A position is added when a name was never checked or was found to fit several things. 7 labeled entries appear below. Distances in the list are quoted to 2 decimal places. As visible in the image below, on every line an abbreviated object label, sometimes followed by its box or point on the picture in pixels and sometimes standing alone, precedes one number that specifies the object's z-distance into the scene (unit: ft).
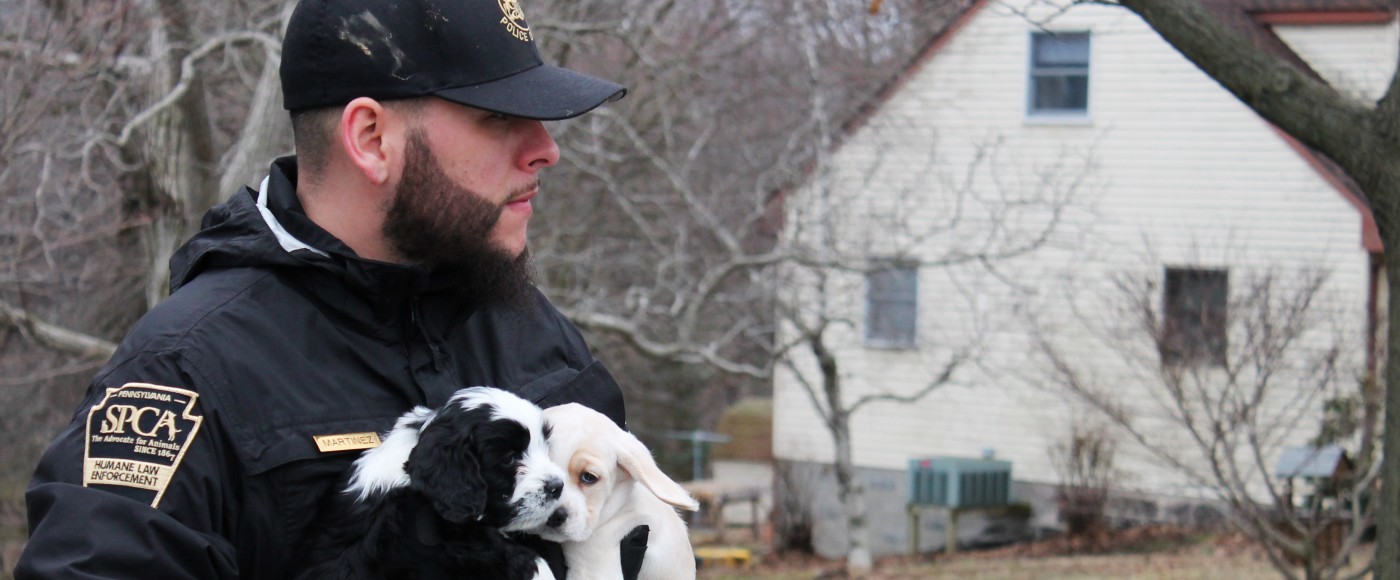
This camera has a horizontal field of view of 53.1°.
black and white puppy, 7.92
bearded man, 7.16
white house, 64.85
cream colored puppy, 9.39
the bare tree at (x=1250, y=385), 42.16
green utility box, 72.59
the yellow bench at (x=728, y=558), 69.00
